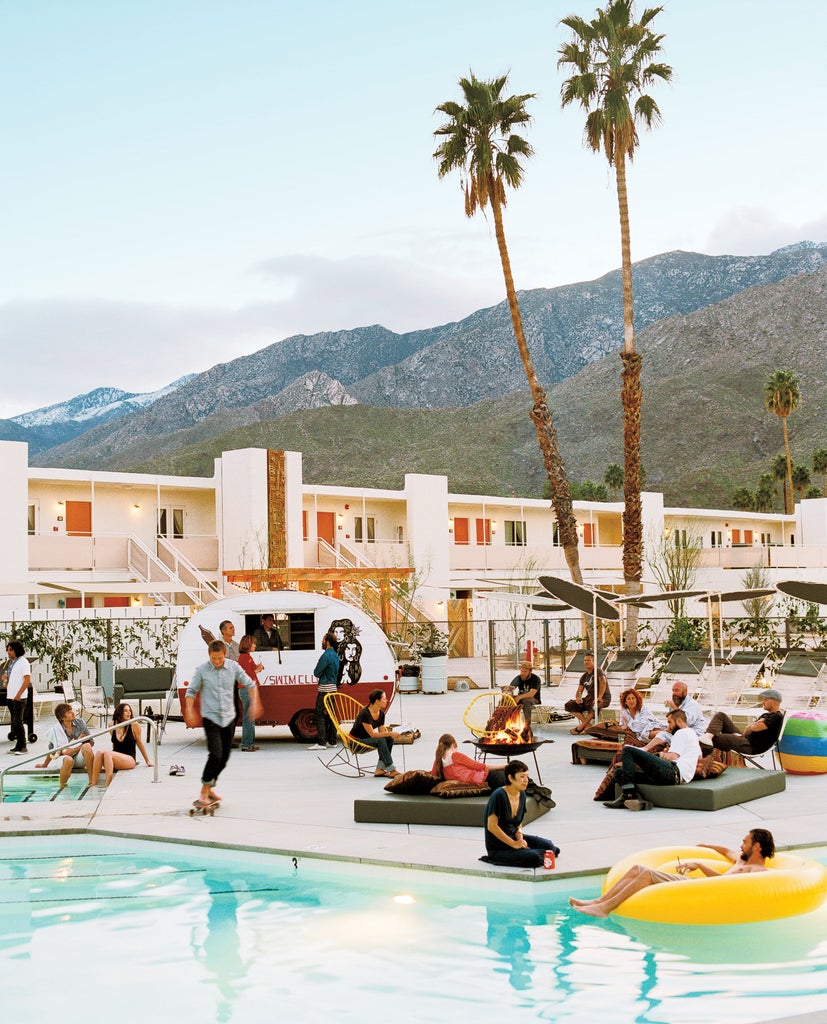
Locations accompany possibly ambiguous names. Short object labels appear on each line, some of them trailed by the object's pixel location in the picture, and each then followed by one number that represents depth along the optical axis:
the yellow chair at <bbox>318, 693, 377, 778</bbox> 13.80
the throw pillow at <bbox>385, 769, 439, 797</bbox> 10.95
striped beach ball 13.02
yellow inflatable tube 7.72
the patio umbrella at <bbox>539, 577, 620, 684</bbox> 18.44
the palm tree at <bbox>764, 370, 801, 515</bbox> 77.25
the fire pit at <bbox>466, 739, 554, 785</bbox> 12.32
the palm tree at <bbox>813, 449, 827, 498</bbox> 83.94
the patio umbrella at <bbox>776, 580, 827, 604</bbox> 17.12
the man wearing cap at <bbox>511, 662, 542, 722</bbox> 16.69
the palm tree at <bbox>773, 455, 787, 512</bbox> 90.38
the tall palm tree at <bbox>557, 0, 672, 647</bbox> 28.28
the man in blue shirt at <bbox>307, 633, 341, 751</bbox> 16.45
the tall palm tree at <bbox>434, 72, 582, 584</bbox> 29.83
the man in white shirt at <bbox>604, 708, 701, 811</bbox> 11.24
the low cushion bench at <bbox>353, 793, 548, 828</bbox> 10.48
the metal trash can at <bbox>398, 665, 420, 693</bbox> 26.12
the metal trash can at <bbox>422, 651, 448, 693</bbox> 25.56
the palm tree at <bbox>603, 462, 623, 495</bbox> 95.31
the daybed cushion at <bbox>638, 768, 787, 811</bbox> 10.98
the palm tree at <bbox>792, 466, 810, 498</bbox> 89.31
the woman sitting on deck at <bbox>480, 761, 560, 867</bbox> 8.78
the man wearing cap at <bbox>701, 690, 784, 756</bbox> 12.66
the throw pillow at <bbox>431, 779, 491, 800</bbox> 10.70
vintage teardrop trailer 16.88
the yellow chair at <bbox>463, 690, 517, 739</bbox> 14.02
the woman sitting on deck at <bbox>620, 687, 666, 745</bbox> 12.90
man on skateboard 11.16
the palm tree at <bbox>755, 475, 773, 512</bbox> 90.94
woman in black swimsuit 13.29
